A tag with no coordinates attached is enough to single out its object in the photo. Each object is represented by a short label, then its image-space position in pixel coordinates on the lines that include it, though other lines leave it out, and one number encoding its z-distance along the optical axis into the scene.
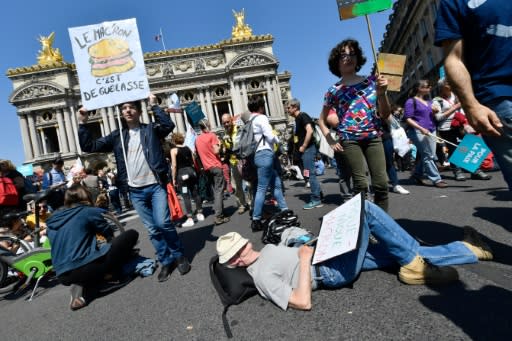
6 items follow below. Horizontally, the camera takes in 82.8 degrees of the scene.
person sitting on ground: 2.88
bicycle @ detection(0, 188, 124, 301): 3.70
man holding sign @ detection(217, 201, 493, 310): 1.99
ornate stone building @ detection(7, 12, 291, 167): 37.28
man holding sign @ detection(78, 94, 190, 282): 3.27
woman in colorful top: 2.86
